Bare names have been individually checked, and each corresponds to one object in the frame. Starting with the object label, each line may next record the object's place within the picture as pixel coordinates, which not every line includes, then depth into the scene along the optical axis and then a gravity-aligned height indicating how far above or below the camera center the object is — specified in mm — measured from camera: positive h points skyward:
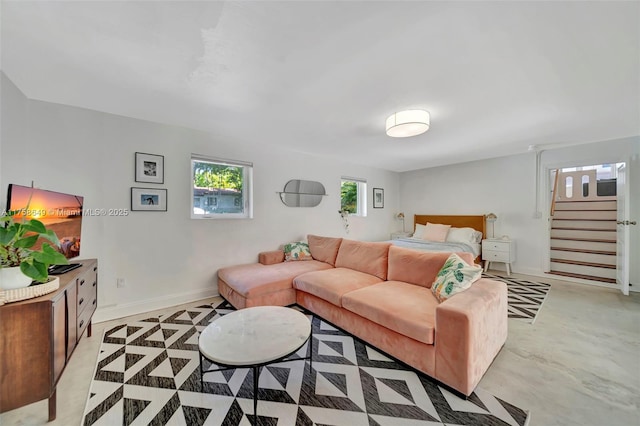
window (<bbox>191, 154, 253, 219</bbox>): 3250 +335
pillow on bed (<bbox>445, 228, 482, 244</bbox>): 4668 -470
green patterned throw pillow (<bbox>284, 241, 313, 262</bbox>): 3645 -623
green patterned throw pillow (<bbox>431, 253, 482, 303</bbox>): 1888 -548
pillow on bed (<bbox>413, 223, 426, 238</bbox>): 5348 -438
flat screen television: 1529 +3
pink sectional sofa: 1514 -765
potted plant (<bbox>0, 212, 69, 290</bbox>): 1232 -255
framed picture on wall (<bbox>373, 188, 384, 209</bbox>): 5664 +337
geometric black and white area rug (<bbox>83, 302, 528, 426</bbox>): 1355 -1173
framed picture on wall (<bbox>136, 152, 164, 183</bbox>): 2740 +511
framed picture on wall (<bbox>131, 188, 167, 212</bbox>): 2713 +136
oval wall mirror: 4055 +332
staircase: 4113 -407
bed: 4332 -584
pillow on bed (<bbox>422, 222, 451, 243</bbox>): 4906 -430
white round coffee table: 1305 -804
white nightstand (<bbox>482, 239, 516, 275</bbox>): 4285 -716
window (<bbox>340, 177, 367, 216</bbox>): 5145 +364
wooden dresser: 1229 -749
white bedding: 4203 -622
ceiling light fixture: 2393 +916
